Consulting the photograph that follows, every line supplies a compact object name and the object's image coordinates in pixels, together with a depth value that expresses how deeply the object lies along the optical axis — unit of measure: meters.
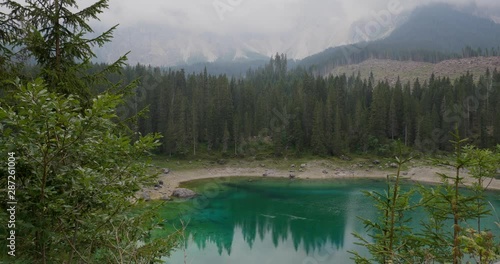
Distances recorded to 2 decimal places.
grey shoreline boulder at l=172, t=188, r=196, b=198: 34.04
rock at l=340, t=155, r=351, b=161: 54.75
